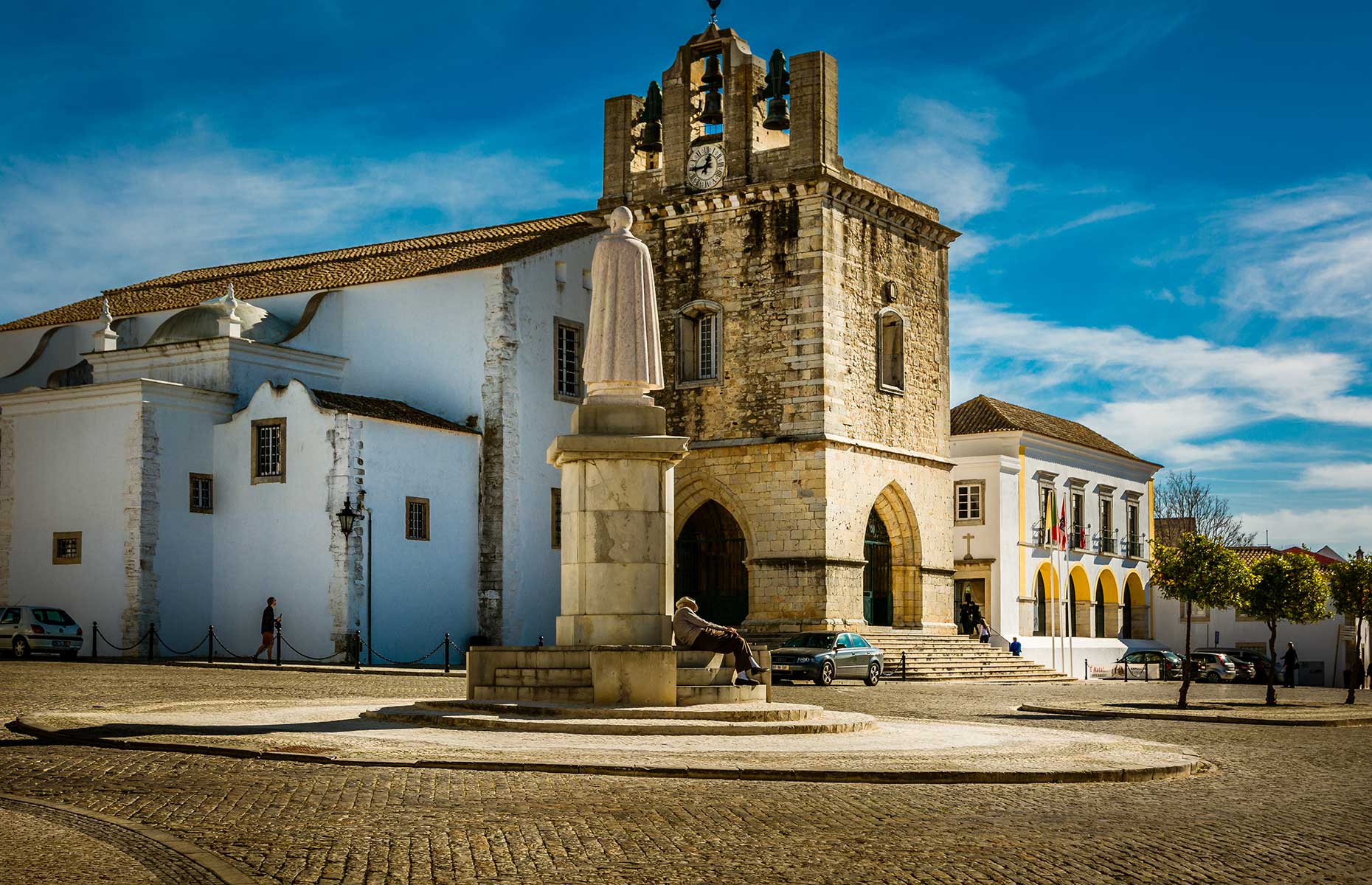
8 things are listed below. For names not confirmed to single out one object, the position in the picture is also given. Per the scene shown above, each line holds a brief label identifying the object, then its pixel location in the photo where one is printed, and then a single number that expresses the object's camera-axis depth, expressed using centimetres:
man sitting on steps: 1669
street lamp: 3234
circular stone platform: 1180
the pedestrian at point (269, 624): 3234
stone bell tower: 3688
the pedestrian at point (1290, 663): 4128
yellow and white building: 4747
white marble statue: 1641
